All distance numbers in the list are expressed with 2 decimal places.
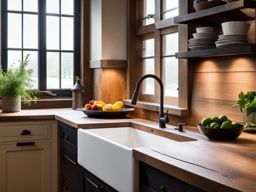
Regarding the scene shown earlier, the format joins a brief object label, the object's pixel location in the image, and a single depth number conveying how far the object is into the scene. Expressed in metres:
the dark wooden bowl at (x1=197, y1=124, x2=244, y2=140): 2.03
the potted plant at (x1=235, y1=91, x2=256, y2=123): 2.11
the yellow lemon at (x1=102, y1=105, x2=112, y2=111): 3.23
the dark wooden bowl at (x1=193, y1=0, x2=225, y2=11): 2.23
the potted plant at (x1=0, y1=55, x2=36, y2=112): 3.55
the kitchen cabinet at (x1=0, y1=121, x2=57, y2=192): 3.31
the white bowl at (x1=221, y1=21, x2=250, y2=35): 2.08
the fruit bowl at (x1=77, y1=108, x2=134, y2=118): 3.20
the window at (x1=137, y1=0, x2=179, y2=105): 3.08
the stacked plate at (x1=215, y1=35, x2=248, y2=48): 2.07
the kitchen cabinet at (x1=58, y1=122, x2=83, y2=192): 2.91
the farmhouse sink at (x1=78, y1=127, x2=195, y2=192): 1.90
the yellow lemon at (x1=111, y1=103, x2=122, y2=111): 3.27
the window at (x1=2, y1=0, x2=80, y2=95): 3.91
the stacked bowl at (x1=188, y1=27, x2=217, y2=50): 2.34
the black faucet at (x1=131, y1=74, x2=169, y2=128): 2.66
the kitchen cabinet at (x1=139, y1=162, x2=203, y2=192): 1.51
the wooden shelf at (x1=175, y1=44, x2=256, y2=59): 1.96
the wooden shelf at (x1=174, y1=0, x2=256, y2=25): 1.99
